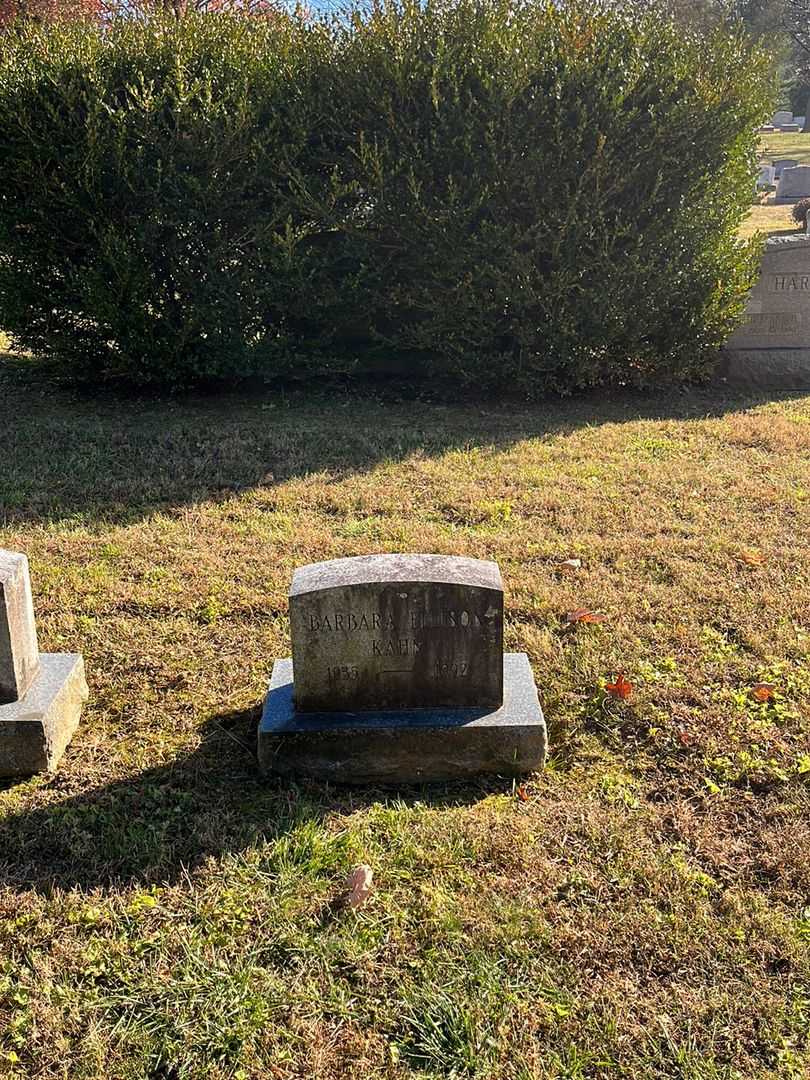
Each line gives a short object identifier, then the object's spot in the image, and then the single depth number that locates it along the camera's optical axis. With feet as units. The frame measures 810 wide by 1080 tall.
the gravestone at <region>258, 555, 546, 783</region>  10.86
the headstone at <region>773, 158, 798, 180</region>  101.39
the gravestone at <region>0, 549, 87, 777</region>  11.02
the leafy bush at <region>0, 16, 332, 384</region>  25.63
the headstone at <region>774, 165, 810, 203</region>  84.93
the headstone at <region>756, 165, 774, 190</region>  97.55
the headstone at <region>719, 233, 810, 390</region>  31.04
